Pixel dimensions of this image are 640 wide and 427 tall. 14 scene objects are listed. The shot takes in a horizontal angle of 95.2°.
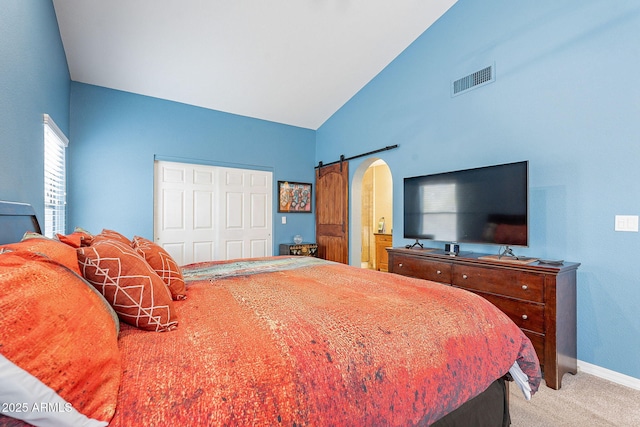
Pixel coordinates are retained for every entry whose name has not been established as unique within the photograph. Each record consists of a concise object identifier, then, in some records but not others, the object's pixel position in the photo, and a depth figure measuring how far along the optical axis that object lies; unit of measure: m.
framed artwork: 5.16
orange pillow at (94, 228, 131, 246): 1.67
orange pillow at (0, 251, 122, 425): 0.57
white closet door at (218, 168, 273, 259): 4.69
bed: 0.62
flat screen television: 2.51
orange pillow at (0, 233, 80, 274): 0.98
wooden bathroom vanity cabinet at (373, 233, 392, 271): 6.05
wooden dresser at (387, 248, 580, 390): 2.10
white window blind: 2.67
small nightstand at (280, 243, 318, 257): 4.91
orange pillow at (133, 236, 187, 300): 1.47
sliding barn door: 4.82
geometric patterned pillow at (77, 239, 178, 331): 1.02
